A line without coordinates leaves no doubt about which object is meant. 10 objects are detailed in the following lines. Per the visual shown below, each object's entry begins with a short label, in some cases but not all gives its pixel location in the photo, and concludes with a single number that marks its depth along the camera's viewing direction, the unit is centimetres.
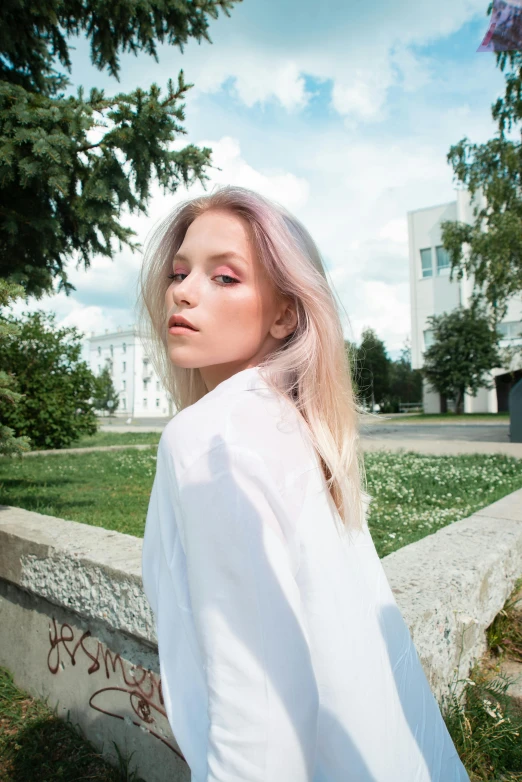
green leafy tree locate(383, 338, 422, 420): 4734
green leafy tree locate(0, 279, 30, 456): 326
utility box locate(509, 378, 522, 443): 1253
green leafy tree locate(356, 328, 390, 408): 4525
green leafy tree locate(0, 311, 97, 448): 1020
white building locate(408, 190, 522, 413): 3862
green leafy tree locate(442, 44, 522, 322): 1263
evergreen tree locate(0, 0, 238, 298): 375
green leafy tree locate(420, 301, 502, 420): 3381
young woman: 78
